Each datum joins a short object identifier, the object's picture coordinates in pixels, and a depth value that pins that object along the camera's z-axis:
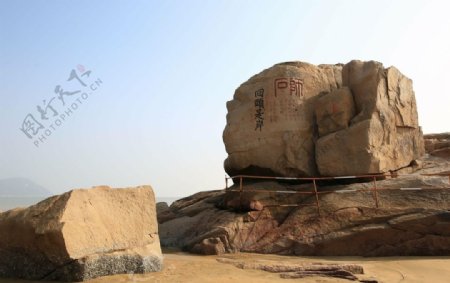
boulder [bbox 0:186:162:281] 5.23
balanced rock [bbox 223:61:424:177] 10.34
